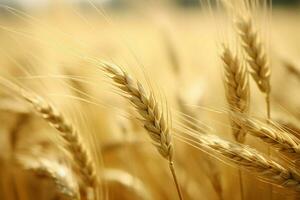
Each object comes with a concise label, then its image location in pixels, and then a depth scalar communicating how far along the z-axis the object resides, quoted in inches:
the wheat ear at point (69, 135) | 26.4
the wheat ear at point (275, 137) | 24.3
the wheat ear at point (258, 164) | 24.3
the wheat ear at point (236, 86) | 26.3
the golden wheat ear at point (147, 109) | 24.5
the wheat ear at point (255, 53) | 27.5
